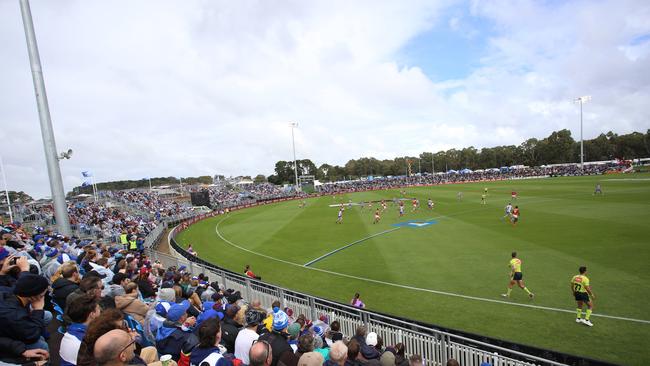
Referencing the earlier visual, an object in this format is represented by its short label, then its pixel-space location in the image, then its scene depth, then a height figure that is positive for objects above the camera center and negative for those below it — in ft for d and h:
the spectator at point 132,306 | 16.25 -6.49
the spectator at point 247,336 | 14.49 -7.58
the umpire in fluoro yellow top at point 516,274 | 37.40 -14.46
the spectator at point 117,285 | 18.63 -6.46
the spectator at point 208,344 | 11.56 -6.35
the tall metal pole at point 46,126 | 38.22 +8.10
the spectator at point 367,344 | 15.78 -9.97
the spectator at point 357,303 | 32.60 -14.53
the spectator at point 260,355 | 10.61 -6.19
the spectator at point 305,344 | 13.62 -7.62
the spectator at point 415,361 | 14.49 -9.30
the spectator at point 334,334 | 19.34 -10.76
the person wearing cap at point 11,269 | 15.81 -4.02
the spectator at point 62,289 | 17.11 -5.55
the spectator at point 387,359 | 14.24 -9.00
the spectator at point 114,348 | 7.64 -4.09
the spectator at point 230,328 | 16.78 -8.31
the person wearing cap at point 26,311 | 11.34 -4.53
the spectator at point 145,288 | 23.22 -7.93
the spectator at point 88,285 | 14.08 -4.67
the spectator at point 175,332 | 13.94 -7.06
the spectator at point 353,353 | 14.16 -8.53
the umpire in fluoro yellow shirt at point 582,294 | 30.53 -14.34
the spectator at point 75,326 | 11.28 -5.08
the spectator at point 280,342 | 12.95 -7.62
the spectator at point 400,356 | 16.11 -10.65
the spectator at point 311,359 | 11.19 -6.84
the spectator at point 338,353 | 12.73 -7.59
